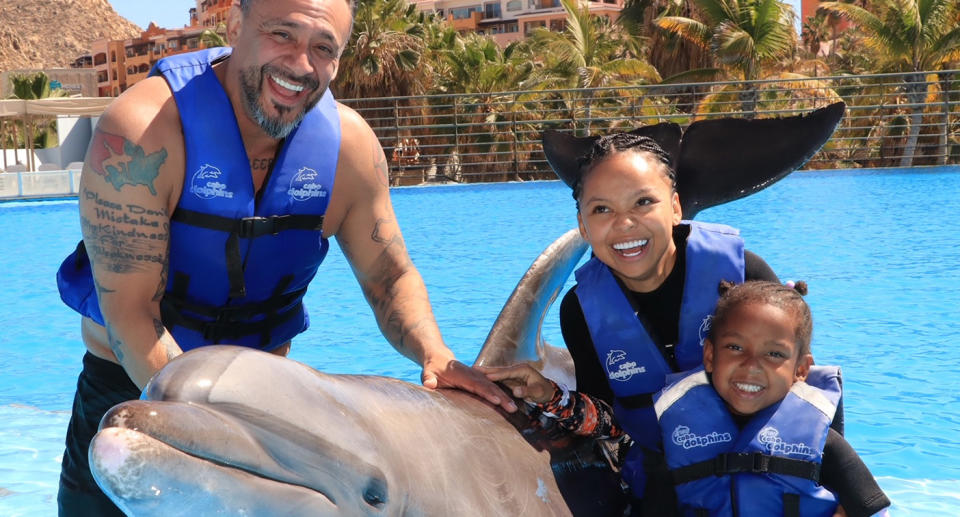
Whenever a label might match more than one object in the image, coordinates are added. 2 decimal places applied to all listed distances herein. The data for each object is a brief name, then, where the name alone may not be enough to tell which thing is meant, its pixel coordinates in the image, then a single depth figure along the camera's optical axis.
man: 2.90
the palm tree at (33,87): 44.91
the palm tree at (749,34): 25.33
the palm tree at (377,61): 28.31
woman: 2.92
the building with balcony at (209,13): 97.42
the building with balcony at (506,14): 73.88
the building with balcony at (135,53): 90.94
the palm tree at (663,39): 29.38
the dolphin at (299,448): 1.45
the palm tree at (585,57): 27.92
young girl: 2.76
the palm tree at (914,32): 23.22
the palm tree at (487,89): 23.39
